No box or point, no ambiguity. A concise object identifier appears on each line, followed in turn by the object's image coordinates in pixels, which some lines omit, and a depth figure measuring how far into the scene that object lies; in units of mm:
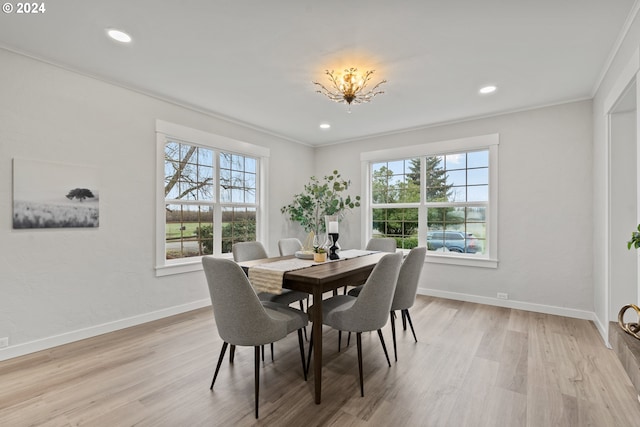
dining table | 1978
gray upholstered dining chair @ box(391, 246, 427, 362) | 2541
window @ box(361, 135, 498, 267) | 4160
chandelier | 2801
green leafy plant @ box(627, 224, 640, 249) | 1437
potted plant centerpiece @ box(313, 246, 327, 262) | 2723
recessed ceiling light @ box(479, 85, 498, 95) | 3205
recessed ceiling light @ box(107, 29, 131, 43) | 2252
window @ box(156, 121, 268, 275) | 3648
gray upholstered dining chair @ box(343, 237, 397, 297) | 3807
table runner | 2172
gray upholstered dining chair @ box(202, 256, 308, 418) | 1804
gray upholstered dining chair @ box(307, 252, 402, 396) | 2025
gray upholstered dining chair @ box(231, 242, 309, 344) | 2820
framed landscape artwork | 2551
